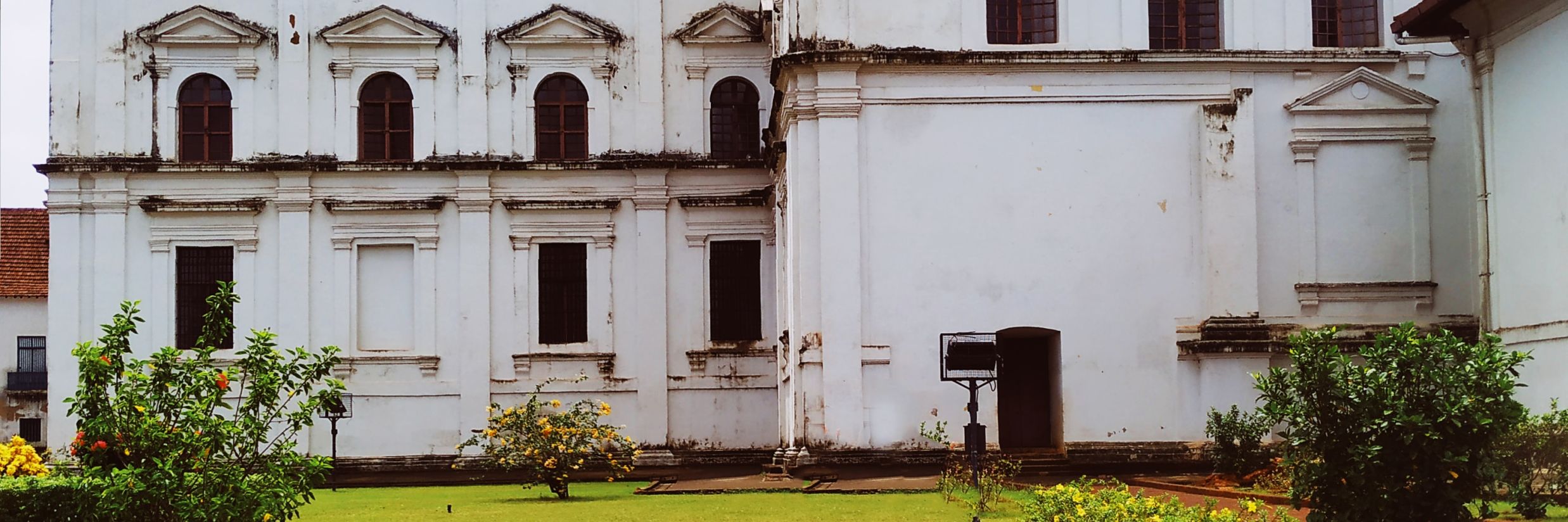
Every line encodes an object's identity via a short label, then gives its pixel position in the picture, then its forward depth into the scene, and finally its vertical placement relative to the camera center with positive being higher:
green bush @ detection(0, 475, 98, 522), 13.41 -1.29
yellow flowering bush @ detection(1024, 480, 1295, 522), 12.64 -1.42
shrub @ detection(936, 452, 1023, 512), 17.36 -1.77
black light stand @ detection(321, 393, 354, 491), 28.11 -1.33
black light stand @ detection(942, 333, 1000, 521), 19.11 -0.40
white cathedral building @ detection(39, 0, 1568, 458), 30.38 +2.39
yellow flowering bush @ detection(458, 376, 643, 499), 22.31 -1.47
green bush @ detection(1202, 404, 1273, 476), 21.27 -1.53
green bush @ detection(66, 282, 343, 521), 12.17 -0.73
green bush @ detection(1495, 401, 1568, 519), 14.92 -1.30
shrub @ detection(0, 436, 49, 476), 19.61 -1.42
